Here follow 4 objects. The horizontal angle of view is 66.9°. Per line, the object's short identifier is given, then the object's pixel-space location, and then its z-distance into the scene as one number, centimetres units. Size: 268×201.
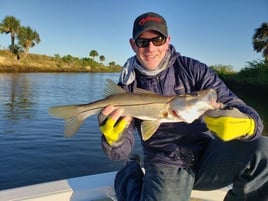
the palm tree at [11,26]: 4041
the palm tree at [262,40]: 2405
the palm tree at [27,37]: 4200
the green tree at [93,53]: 7241
